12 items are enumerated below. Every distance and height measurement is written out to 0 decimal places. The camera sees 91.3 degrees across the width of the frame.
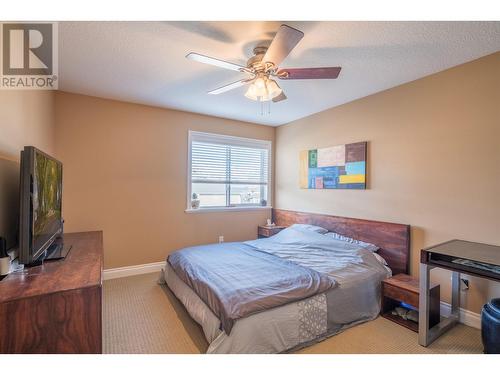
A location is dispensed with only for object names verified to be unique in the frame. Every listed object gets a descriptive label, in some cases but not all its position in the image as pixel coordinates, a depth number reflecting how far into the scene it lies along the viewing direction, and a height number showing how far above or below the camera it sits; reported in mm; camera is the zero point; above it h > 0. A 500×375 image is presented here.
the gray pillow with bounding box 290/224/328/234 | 3562 -646
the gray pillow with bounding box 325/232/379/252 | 2959 -725
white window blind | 4137 +229
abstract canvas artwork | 3318 +273
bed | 1795 -867
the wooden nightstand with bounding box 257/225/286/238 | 4363 -830
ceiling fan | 1717 +916
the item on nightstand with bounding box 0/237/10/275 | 1346 -438
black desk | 1756 -593
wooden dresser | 1104 -629
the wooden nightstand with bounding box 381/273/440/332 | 2254 -1061
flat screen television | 1335 -159
